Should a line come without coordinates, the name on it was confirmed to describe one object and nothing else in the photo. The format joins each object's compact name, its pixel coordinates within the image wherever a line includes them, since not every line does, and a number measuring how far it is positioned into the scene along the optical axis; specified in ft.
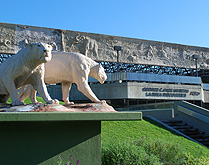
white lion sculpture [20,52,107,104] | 18.56
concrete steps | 39.20
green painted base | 13.38
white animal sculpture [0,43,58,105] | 14.42
